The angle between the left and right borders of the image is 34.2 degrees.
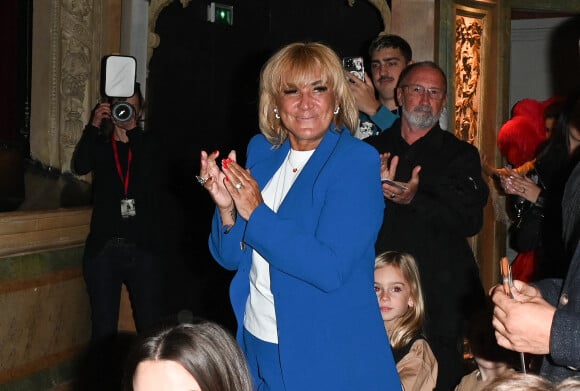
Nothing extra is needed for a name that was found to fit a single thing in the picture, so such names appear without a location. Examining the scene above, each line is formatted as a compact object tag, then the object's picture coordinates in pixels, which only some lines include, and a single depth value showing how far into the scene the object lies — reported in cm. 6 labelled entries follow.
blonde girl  350
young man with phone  425
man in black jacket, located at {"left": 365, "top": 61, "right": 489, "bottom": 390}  370
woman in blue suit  250
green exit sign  612
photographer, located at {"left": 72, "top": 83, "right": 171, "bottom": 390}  532
